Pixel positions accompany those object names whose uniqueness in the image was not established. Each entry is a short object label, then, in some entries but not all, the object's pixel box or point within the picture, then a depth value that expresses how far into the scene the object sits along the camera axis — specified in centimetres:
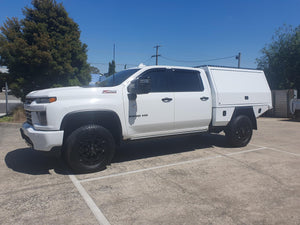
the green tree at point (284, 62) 1994
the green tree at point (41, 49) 1020
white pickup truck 369
